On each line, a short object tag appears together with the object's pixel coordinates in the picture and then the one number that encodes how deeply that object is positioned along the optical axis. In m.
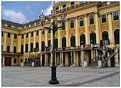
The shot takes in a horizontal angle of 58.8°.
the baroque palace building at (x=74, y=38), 19.08
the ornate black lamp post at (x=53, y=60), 6.50
